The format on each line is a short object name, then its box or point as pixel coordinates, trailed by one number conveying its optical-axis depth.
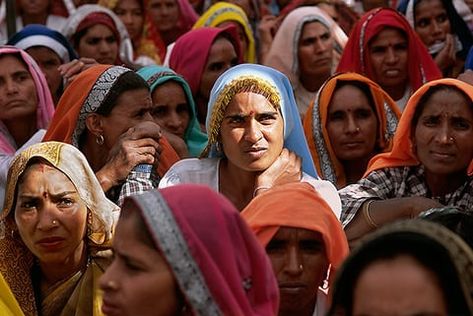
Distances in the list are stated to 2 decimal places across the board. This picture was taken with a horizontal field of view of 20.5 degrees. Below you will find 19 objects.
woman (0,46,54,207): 6.47
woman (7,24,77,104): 7.43
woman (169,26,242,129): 7.14
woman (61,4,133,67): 8.00
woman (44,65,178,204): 5.41
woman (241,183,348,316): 4.03
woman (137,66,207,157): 6.41
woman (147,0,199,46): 9.09
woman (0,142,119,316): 4.52
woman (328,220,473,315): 2.79
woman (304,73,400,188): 6.07
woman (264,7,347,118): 7.73
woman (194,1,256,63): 8.39
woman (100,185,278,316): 3.05
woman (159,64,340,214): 5.13
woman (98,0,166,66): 9.02
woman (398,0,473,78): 8.00
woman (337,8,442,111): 7.08
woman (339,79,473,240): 5.10
